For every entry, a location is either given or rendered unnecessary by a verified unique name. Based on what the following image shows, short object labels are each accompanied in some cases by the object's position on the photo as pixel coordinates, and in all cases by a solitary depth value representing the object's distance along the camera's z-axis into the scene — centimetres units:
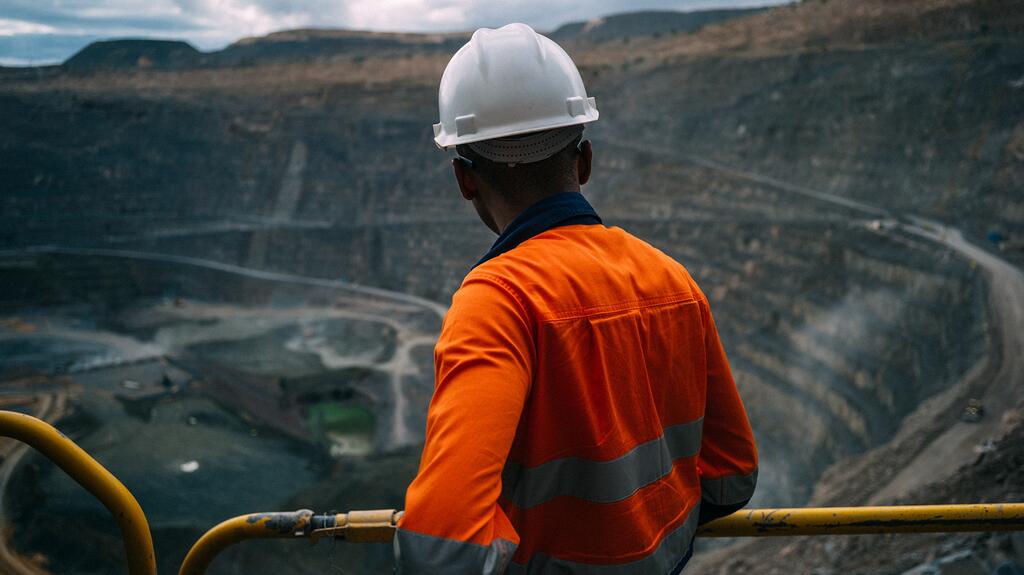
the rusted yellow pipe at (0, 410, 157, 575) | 159
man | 111
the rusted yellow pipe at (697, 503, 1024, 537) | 198
